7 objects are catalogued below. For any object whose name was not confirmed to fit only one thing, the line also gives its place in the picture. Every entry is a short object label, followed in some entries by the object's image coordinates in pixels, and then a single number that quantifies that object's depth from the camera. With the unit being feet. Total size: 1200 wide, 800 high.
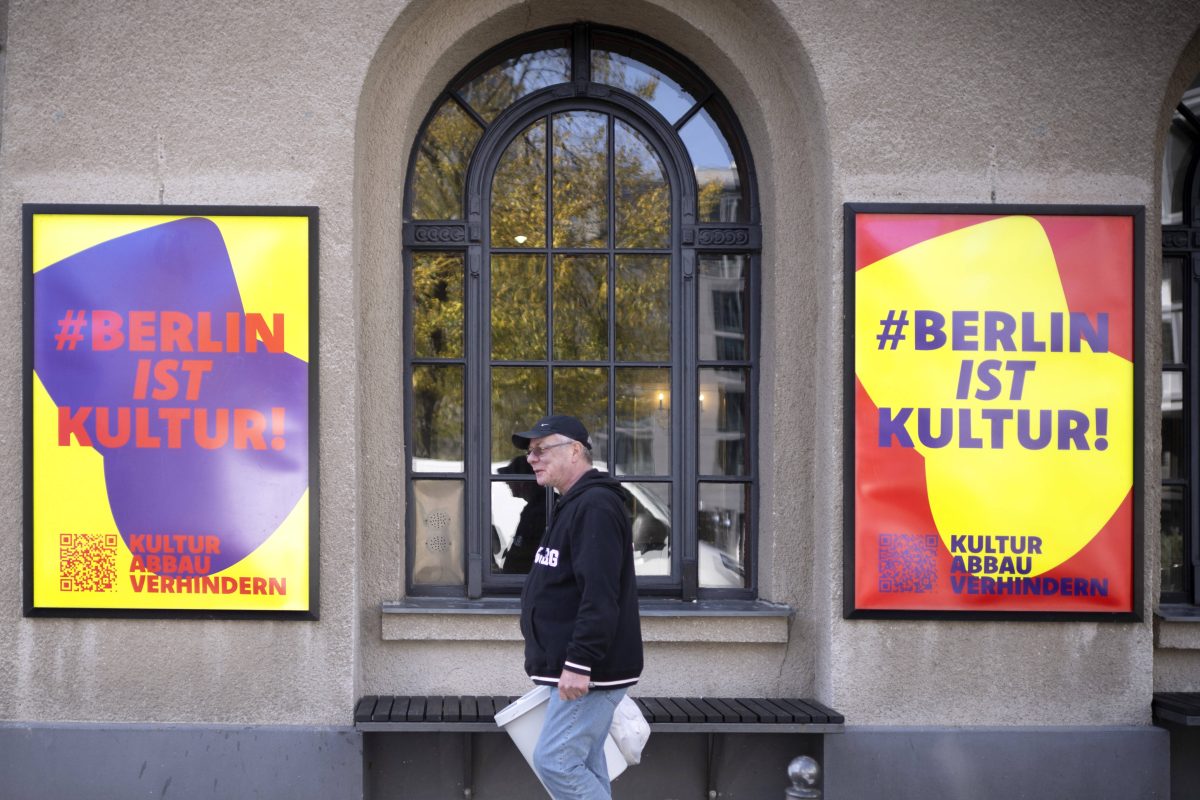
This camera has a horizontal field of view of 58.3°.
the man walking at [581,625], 13.62
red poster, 18.16
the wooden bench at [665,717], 17.35
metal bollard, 13.75
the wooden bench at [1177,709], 17.63
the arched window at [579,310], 19.60
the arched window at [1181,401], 20.12
